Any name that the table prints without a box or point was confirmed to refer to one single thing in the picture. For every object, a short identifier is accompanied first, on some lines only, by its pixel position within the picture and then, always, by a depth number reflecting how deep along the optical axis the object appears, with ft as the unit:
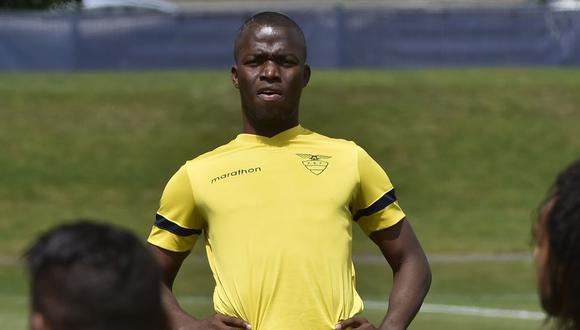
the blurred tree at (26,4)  301.43
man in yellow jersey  34.81
